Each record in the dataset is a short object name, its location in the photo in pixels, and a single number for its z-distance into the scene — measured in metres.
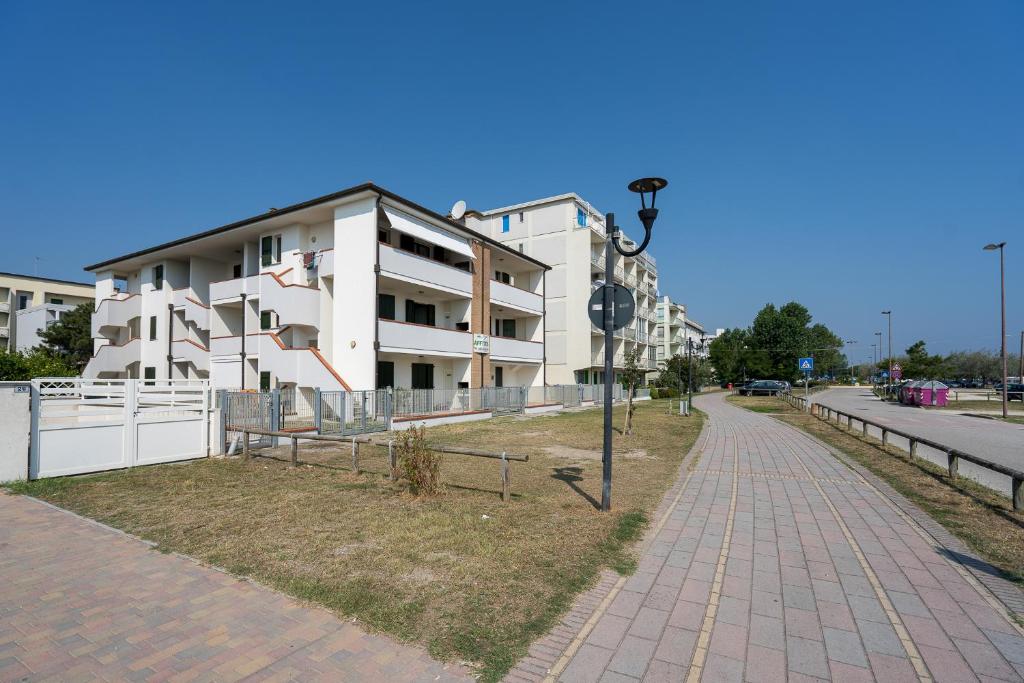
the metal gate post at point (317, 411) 15.39
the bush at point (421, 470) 7.74
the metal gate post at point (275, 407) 14.21
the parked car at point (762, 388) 55.97
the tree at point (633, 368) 20.88
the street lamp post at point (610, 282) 6.73
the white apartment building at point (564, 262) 38.97
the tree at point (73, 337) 42.21
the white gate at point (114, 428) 9.23
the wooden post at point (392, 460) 8.87
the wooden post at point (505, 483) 7.47
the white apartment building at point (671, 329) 83.50
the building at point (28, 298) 52.53
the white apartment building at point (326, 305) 21.09
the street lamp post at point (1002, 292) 25.19
